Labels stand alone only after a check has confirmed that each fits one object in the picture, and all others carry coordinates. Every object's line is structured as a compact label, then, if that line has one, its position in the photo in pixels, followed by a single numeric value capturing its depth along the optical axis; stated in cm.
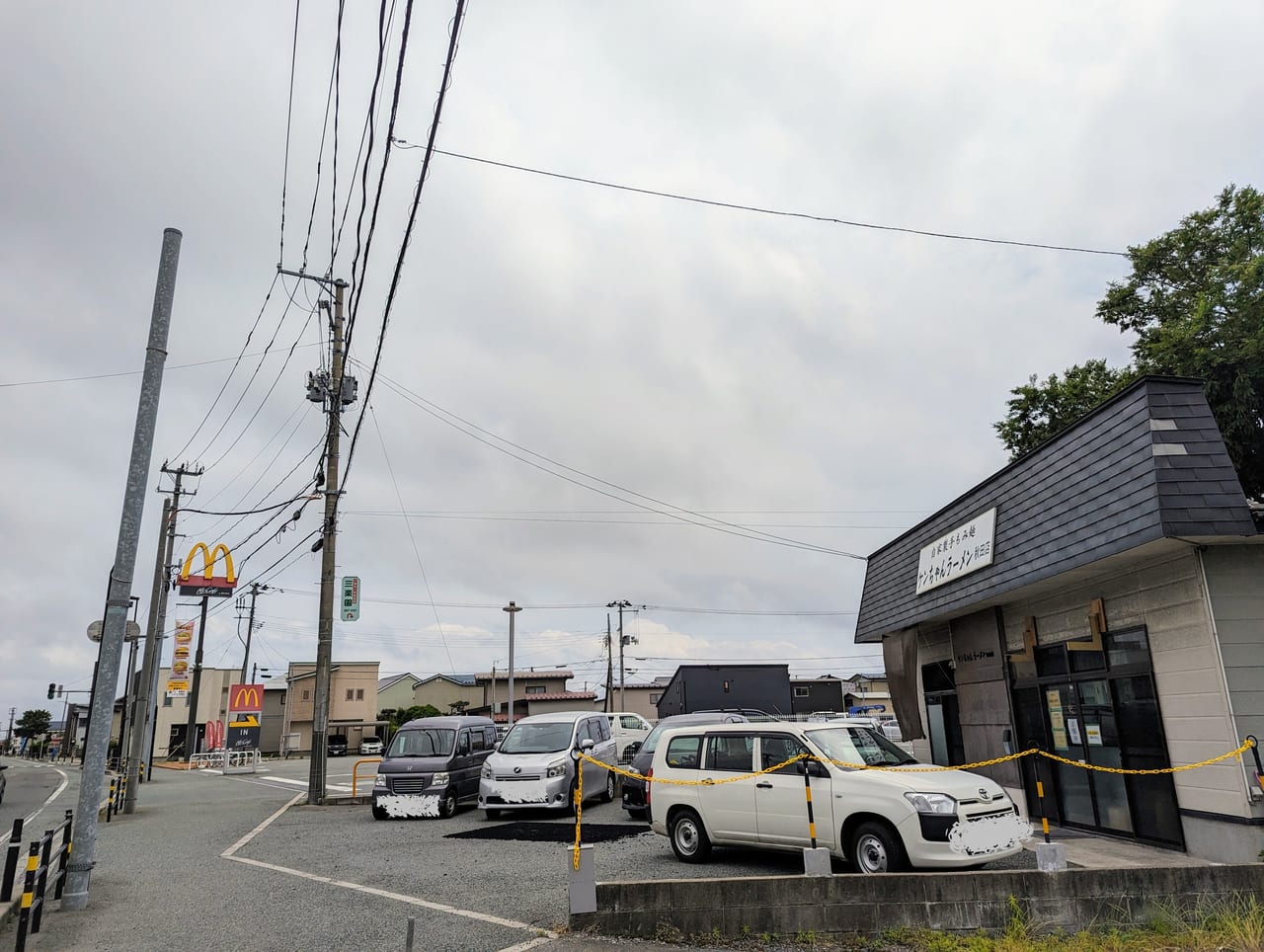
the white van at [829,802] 779
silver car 1469
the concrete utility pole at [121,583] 858
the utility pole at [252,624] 5016
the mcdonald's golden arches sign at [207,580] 3412
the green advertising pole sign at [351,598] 2244
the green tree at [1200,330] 1722
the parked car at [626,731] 1975
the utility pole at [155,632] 2441
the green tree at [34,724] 9500
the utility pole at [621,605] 5958
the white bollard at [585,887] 707
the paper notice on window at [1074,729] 1109
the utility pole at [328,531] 1883
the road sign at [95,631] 1725
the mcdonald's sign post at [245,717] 3578
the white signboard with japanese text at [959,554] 1222
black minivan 1577
